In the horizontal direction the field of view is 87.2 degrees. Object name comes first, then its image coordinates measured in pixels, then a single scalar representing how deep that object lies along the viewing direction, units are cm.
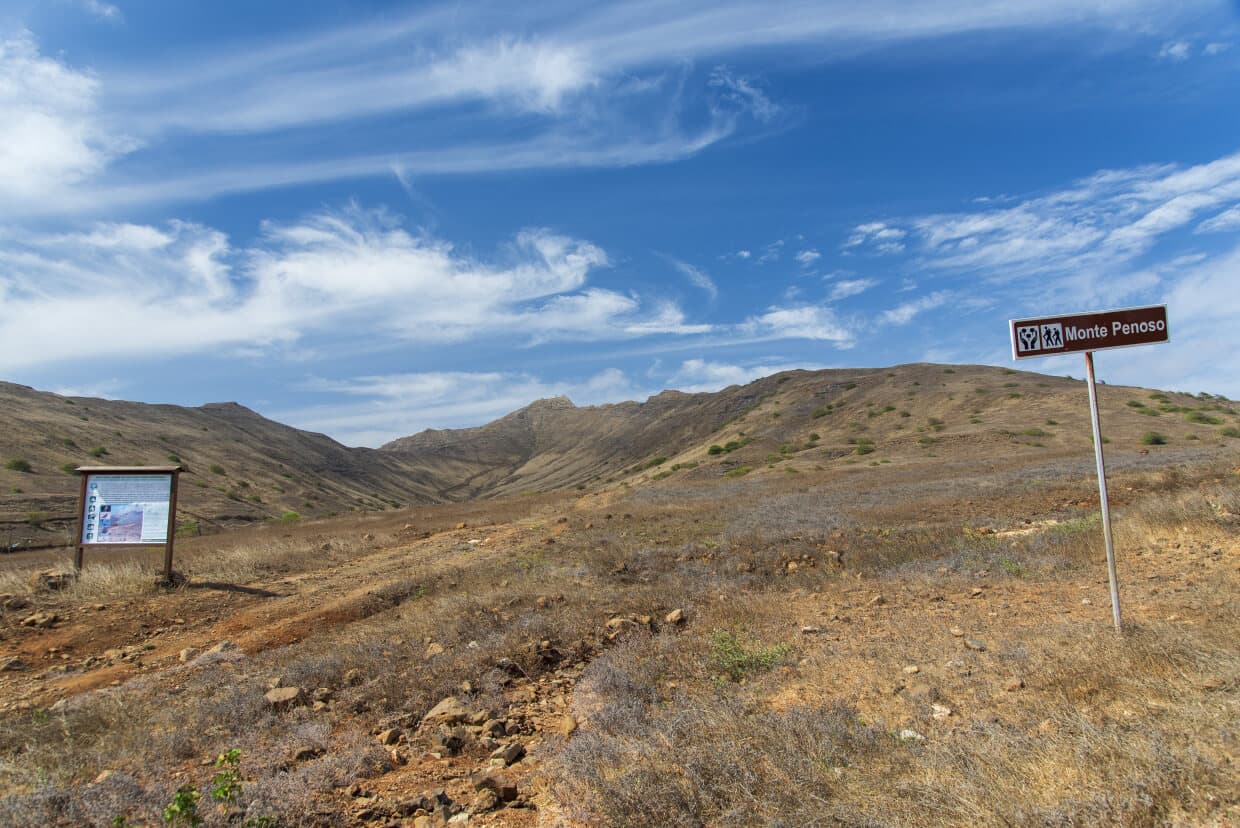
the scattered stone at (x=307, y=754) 486
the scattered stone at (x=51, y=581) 1152
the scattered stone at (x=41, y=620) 959
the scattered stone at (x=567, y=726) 518
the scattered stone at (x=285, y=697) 610
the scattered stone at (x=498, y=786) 414
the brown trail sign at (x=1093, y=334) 603
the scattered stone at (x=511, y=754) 480
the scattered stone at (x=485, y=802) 401
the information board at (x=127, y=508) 1275
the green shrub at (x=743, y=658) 602
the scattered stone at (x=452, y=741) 500
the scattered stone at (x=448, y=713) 557
